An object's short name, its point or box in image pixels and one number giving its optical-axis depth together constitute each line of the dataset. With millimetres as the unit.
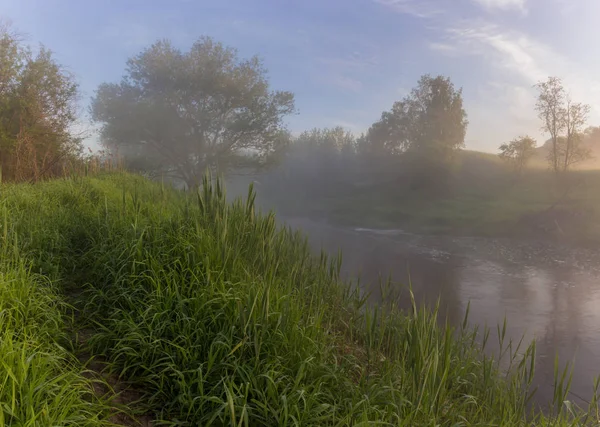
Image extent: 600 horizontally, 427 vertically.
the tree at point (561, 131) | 26172
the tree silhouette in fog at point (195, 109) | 27234
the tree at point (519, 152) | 31469
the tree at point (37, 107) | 10664
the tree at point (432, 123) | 36719
